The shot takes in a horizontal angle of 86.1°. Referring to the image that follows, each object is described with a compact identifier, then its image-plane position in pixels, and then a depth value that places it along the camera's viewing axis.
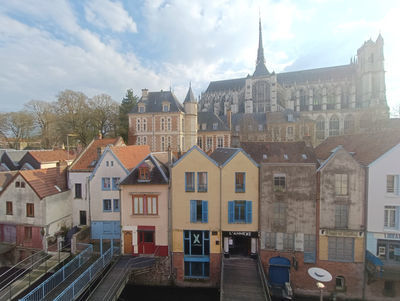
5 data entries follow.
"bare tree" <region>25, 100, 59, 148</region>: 47.72
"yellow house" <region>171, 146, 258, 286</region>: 16.16
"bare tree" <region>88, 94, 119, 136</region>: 50.06
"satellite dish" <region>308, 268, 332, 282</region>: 12.72
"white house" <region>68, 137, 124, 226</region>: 19.80
